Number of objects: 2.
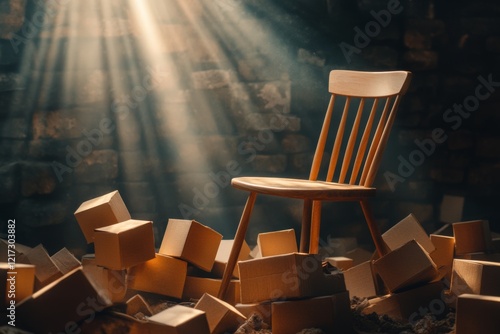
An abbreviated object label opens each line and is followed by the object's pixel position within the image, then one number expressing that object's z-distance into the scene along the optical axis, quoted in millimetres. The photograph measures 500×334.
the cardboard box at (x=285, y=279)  2520
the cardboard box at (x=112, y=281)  2750
